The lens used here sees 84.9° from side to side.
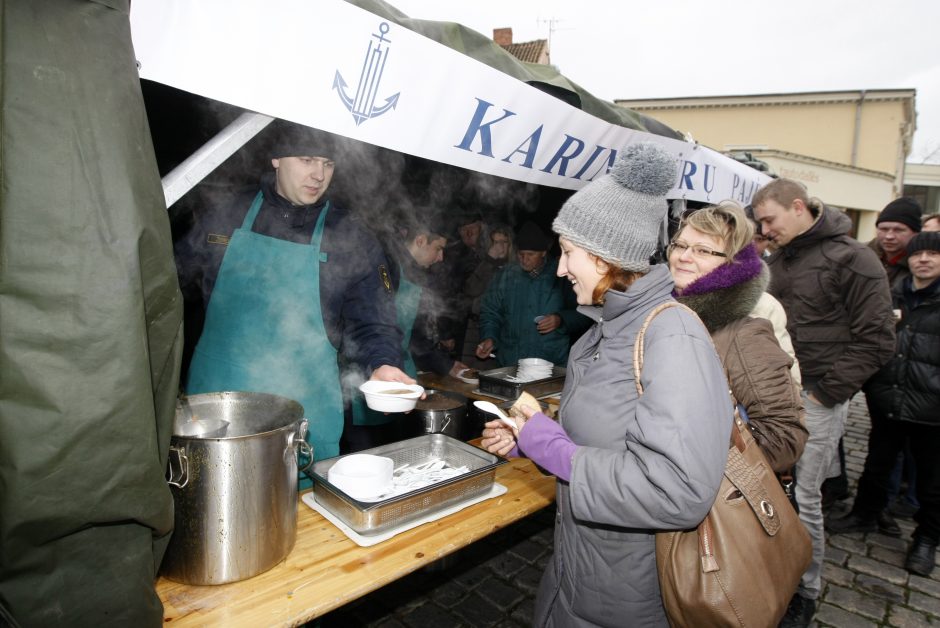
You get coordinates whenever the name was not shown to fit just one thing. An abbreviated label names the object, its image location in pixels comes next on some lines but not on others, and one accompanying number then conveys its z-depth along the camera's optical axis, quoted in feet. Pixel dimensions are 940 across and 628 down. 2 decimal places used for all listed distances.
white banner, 4.42
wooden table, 4.90
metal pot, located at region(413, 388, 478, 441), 8.99
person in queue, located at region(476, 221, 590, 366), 16.57
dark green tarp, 3.06
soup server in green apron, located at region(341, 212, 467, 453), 11.83
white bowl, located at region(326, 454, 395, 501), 6.40
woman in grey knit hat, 4.62
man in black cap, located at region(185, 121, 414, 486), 8.85
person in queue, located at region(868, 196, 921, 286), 15.74
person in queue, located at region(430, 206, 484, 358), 17.81
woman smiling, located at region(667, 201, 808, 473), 7.26
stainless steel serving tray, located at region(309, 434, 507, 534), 6.20
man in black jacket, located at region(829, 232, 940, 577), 12.79
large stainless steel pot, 4.72
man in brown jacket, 11.30
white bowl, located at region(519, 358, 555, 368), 13.76
